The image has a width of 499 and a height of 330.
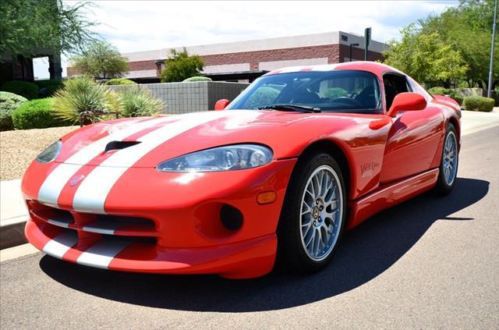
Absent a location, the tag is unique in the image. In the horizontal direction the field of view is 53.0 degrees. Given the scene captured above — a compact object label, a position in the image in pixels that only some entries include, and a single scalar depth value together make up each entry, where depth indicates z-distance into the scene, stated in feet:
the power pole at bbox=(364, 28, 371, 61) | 39.40
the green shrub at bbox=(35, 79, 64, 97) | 69.10
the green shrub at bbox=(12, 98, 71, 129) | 36.04
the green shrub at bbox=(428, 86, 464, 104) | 103.38
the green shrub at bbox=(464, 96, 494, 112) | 91.15
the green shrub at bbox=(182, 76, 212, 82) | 62.26
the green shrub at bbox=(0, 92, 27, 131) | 38.34
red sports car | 8.53
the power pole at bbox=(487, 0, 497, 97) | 103.76
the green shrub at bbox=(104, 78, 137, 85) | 68.79
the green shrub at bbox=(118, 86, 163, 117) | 33.63
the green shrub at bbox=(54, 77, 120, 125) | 31.35
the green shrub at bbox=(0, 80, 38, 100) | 68.08
